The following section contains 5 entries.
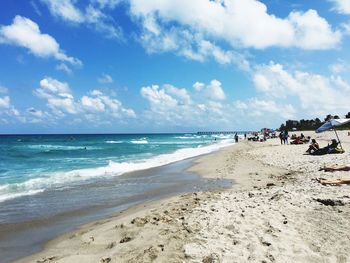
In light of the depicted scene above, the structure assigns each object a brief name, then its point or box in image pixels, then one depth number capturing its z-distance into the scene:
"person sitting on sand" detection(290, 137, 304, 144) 37.24
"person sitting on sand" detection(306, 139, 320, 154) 24.17
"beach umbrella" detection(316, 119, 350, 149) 23.13
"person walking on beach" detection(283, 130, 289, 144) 39.41
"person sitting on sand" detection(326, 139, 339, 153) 22.60
